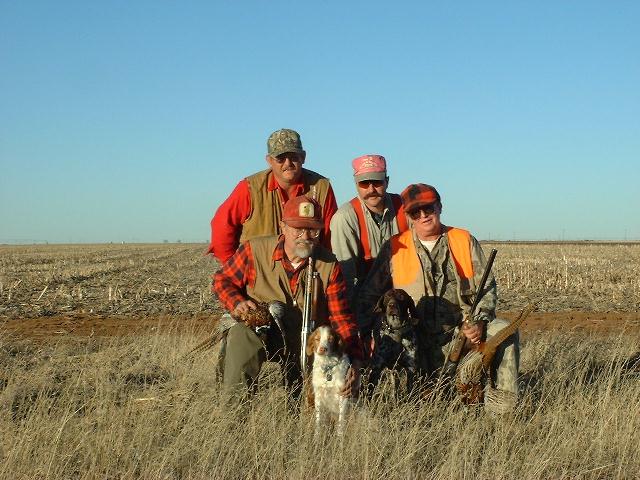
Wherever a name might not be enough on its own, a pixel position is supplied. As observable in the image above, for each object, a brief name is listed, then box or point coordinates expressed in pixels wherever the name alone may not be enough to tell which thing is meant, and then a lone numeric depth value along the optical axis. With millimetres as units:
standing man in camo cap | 6719
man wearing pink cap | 6590
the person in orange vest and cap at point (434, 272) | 6109
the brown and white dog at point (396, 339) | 5793
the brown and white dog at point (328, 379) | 5082
